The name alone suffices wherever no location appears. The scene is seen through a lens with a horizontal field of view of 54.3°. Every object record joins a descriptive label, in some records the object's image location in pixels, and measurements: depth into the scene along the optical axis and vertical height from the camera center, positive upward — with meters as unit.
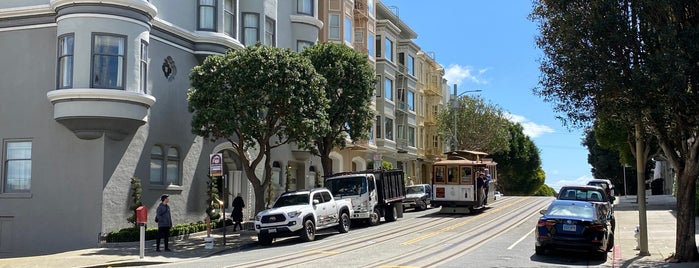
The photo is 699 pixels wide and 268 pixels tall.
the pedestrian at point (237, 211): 26.52 -1.13
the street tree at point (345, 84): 29.83 +4.35
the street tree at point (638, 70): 13.77 +2.36
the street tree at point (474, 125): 61.47 +5.10
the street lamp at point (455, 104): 53.09 +6.35
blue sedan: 16.42 -1.17
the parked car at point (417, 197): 37.71 -0.84
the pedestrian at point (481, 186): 32.82 -0.21
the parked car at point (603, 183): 37.31 -0.10
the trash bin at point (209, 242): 20.94 -1.85
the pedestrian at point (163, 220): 20.27 -1.13
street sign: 20.38 +0.54
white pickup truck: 21.58 -1.11
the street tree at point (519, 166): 77.32 +1.83
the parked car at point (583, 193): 23.17 -0.41
